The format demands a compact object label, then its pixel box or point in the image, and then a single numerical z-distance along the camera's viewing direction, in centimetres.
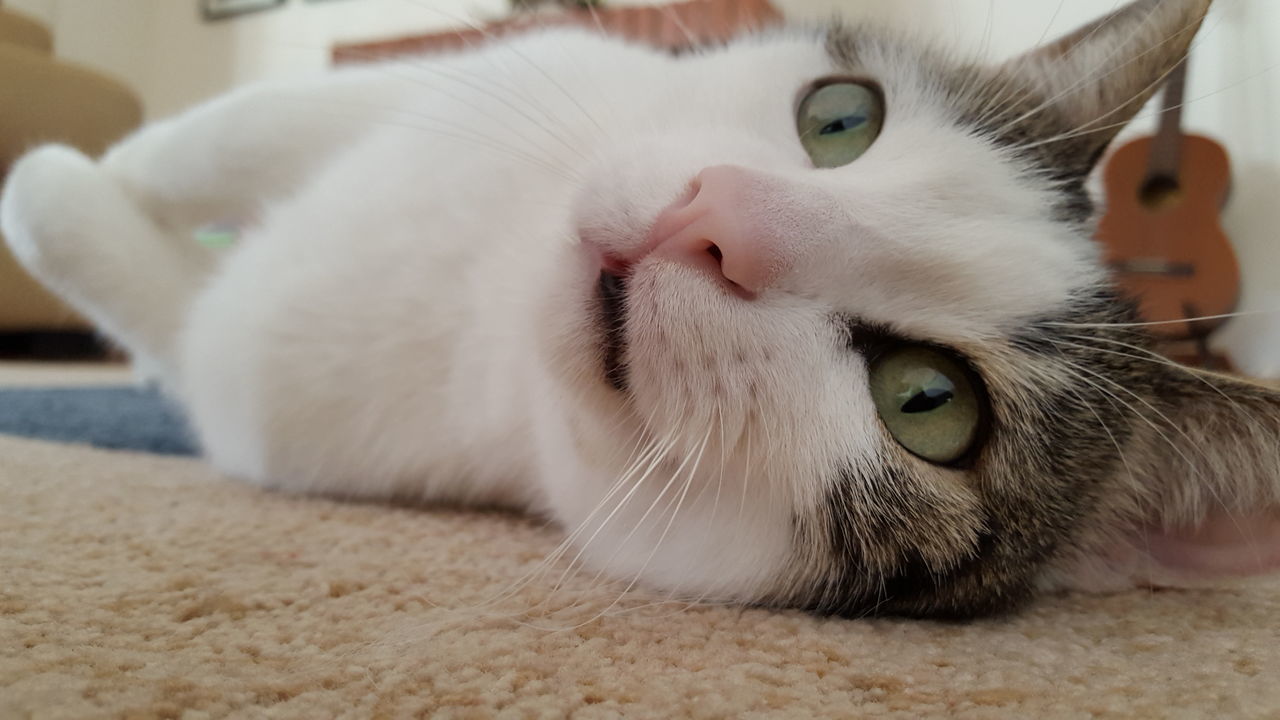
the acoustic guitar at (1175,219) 256
